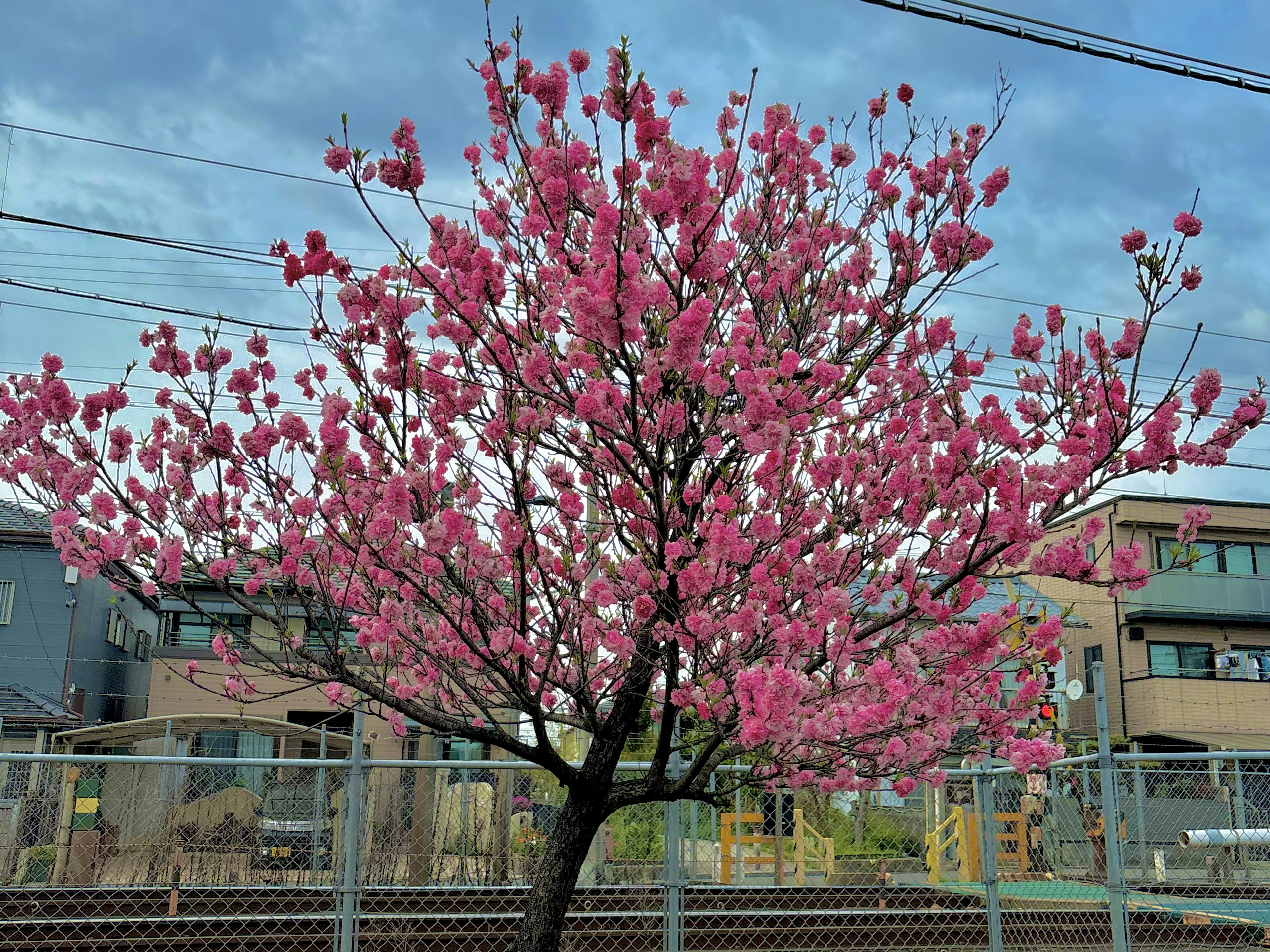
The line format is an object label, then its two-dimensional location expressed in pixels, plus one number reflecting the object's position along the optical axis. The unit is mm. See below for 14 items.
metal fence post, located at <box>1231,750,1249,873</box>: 8271
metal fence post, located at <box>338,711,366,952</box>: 4871
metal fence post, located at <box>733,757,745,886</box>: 10344
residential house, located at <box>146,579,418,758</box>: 24188
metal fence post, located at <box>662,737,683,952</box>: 4988
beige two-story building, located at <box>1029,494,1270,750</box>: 25656
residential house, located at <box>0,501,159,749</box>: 22359
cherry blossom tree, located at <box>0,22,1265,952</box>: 4223
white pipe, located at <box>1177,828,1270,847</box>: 10688
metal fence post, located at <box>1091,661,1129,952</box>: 5297
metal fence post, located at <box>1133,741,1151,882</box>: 7074
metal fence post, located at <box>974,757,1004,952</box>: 5953
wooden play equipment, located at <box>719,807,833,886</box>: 10328
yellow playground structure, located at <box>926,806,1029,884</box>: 11633
